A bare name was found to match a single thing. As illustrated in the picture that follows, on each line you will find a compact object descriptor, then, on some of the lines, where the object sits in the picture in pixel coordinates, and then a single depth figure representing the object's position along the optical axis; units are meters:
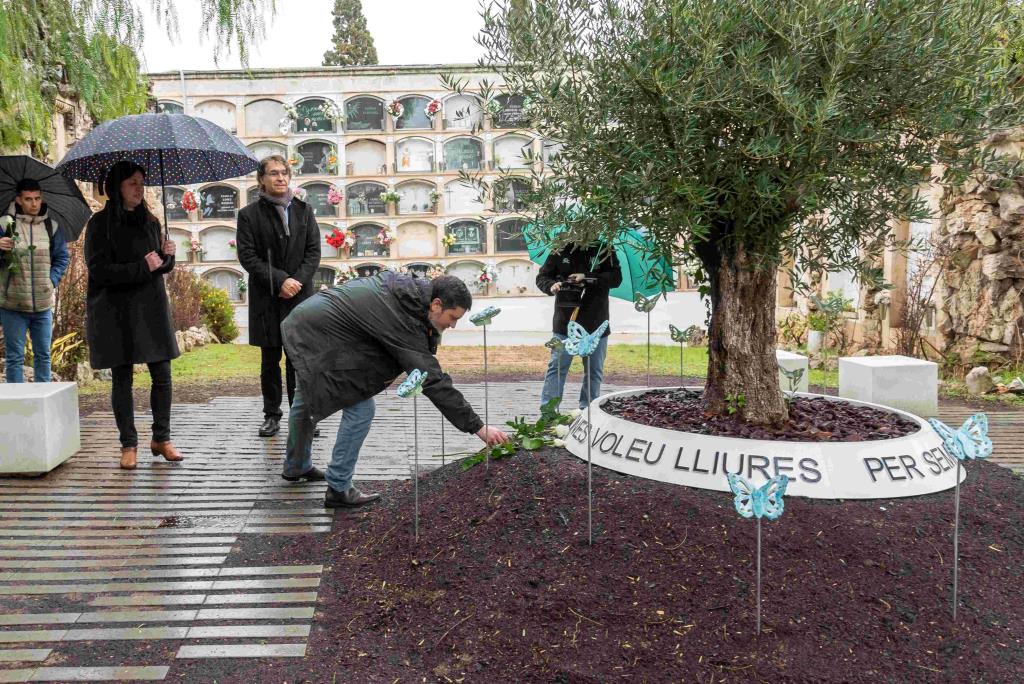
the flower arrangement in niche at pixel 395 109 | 16.47
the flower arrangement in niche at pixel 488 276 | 15.91
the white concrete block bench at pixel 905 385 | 6.20
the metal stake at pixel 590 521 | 2.69
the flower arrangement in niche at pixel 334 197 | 16.14
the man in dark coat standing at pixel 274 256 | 4.91
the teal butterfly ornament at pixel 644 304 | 3.73
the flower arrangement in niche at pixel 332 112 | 16.50
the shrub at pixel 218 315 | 13.11
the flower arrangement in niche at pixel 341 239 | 16.05
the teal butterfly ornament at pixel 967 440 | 2.35
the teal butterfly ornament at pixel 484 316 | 3.52
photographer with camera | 4.93
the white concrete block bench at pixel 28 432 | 4.38
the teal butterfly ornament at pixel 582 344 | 3.09
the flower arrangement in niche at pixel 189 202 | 16.19
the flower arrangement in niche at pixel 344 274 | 15.45
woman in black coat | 4.26
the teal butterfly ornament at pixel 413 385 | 2.86
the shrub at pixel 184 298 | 11.93
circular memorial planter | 2.89
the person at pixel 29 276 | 5.34
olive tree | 2.64
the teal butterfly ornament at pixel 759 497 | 2.18
